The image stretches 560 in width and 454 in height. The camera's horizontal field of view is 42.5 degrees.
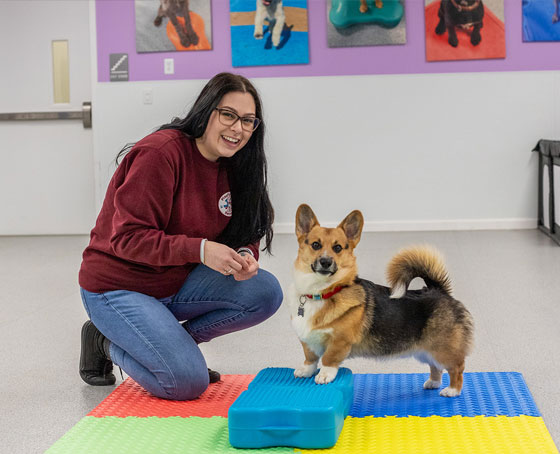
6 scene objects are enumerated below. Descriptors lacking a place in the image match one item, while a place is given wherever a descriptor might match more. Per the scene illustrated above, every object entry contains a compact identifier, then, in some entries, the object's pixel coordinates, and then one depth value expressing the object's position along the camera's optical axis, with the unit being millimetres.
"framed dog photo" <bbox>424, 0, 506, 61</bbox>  5020
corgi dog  1815
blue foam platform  1555
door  5438
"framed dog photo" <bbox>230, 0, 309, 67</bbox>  5125
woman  1856
